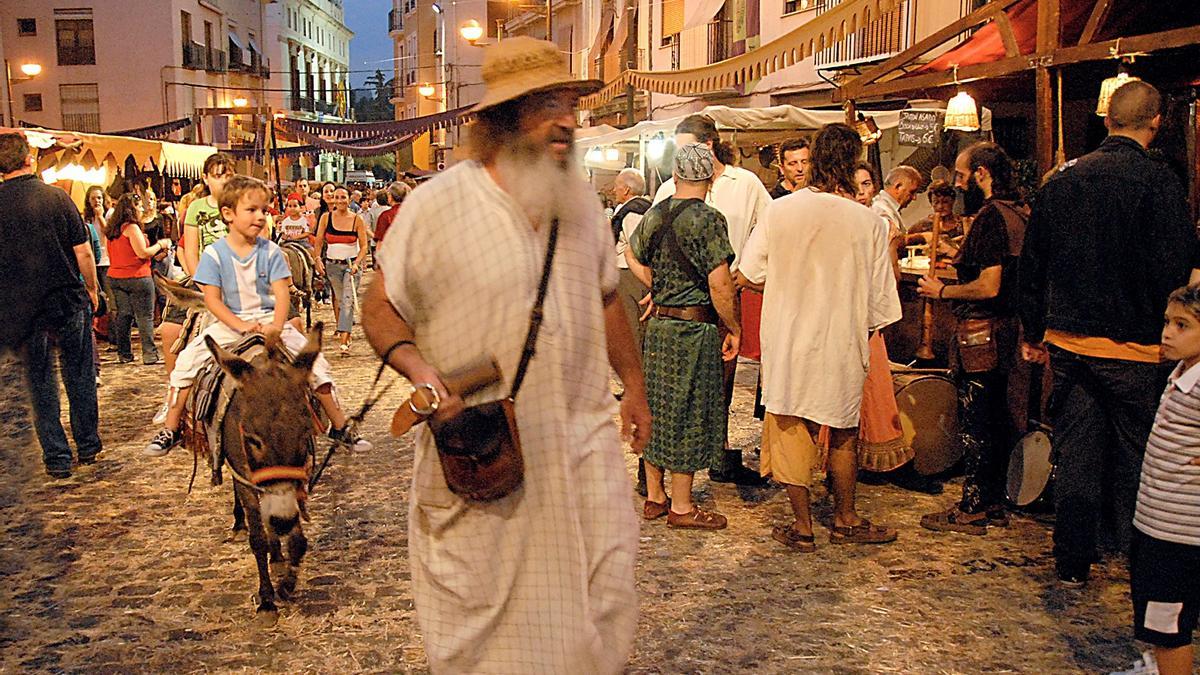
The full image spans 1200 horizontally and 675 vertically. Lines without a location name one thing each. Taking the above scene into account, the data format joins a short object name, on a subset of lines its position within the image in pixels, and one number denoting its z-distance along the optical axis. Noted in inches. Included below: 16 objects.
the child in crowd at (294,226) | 607.5
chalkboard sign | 408.5
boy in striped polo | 146.4
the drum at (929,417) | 265.3
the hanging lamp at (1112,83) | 266.2
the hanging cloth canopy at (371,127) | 1085.9
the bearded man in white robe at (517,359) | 104.7
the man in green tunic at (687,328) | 233.1
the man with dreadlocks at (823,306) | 218.5
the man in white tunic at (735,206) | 286.7
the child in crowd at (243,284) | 232.5
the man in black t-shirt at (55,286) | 280.4
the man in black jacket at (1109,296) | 189.9
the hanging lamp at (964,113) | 357.1
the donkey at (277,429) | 168.9
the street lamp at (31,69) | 1526.8
